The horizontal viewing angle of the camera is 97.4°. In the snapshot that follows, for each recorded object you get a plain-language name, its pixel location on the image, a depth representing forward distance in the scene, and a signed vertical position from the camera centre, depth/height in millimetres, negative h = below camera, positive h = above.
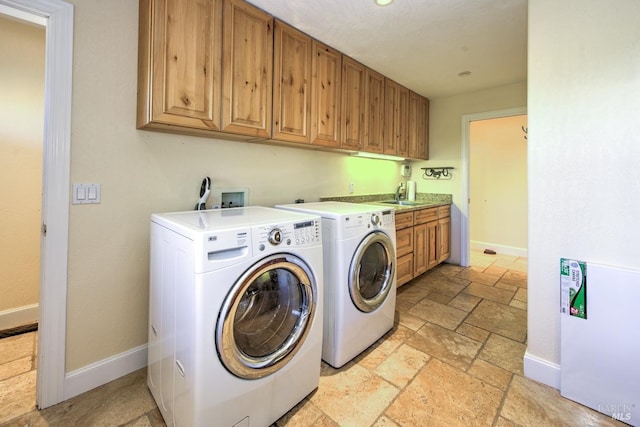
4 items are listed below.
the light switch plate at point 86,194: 1493 +106
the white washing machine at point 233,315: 1064 -446
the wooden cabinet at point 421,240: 2893 -271
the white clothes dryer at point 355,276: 1687 -396
